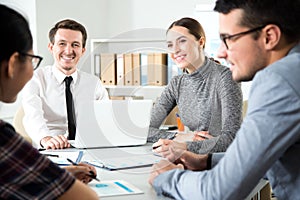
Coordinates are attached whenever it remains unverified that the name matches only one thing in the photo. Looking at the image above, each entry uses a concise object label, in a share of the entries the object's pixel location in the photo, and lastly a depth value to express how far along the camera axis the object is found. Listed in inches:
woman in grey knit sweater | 83.5
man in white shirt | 111.7
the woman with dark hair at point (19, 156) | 39.5
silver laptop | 81.2
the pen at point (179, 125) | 101.0
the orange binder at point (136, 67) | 165.3
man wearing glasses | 42.8
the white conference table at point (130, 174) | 54.1
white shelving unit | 171.6
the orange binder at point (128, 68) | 170.3
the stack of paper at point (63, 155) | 72.4
